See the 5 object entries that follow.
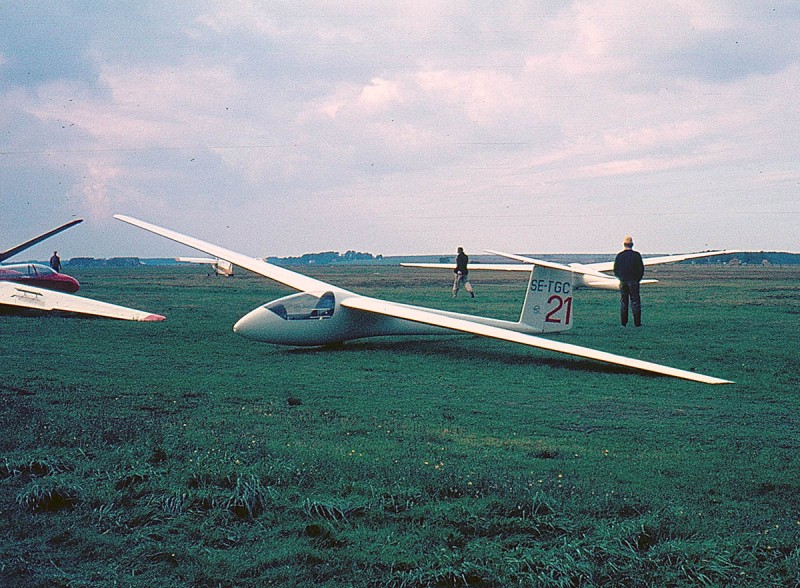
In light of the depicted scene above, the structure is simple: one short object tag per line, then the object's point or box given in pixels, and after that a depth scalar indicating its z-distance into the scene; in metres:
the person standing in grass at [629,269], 15.45
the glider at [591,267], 14.89
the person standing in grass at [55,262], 40.65
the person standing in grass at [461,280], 29.27
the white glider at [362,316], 13.15
